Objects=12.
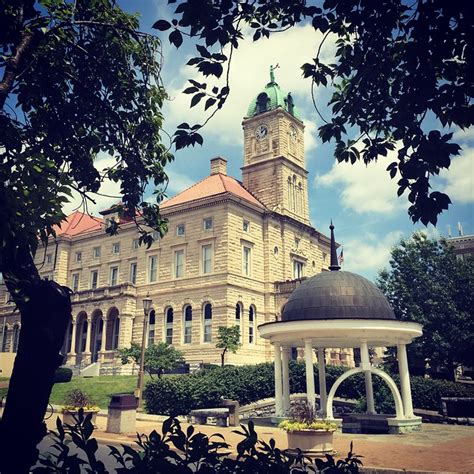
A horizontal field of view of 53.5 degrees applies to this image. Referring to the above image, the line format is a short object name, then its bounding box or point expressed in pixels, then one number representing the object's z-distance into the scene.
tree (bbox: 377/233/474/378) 39.16
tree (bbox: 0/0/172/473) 4.59
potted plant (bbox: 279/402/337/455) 13.62
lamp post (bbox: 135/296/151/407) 25.92
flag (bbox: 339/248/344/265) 46.34
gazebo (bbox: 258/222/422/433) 19.73
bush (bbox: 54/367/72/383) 37.91
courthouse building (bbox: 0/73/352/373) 44.09
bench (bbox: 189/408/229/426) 21.66
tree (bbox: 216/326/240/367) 38.00
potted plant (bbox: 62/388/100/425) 19.27
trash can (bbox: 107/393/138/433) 18.50
